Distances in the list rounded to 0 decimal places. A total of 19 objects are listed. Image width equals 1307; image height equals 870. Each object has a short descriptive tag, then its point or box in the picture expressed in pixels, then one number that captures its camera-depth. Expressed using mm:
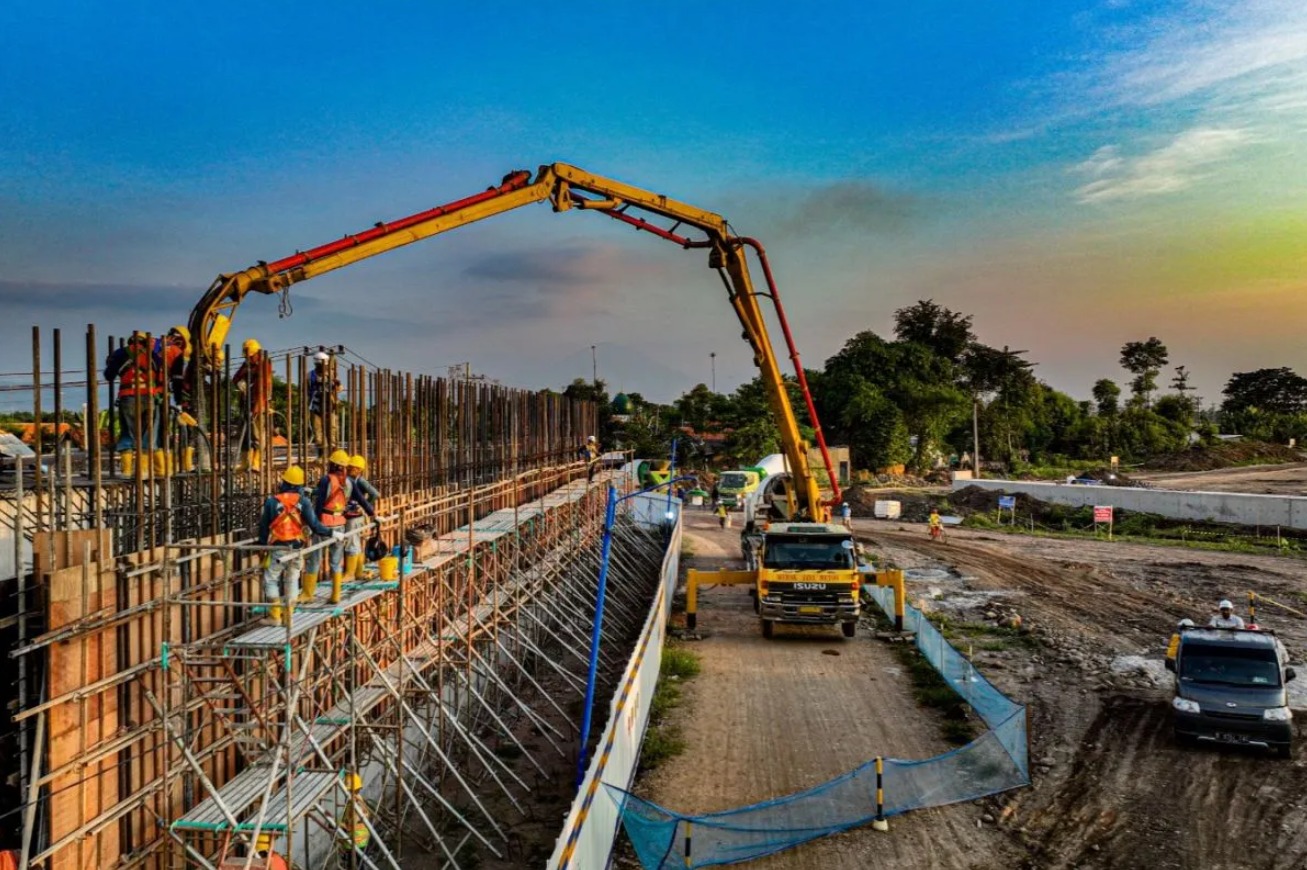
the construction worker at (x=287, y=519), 9133
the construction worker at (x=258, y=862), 7137
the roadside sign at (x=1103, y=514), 38406
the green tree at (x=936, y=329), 86125
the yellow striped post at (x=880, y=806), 10914
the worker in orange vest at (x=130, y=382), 10453
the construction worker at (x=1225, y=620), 14742
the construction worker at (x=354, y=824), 8234
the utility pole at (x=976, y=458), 61453
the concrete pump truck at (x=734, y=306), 14109
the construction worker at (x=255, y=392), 12117
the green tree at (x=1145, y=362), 92562
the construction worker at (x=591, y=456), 25514
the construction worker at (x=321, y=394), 13062
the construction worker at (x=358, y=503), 10070
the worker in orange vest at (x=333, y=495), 9852
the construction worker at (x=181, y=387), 11562
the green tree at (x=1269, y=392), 93000
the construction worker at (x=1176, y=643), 14318
